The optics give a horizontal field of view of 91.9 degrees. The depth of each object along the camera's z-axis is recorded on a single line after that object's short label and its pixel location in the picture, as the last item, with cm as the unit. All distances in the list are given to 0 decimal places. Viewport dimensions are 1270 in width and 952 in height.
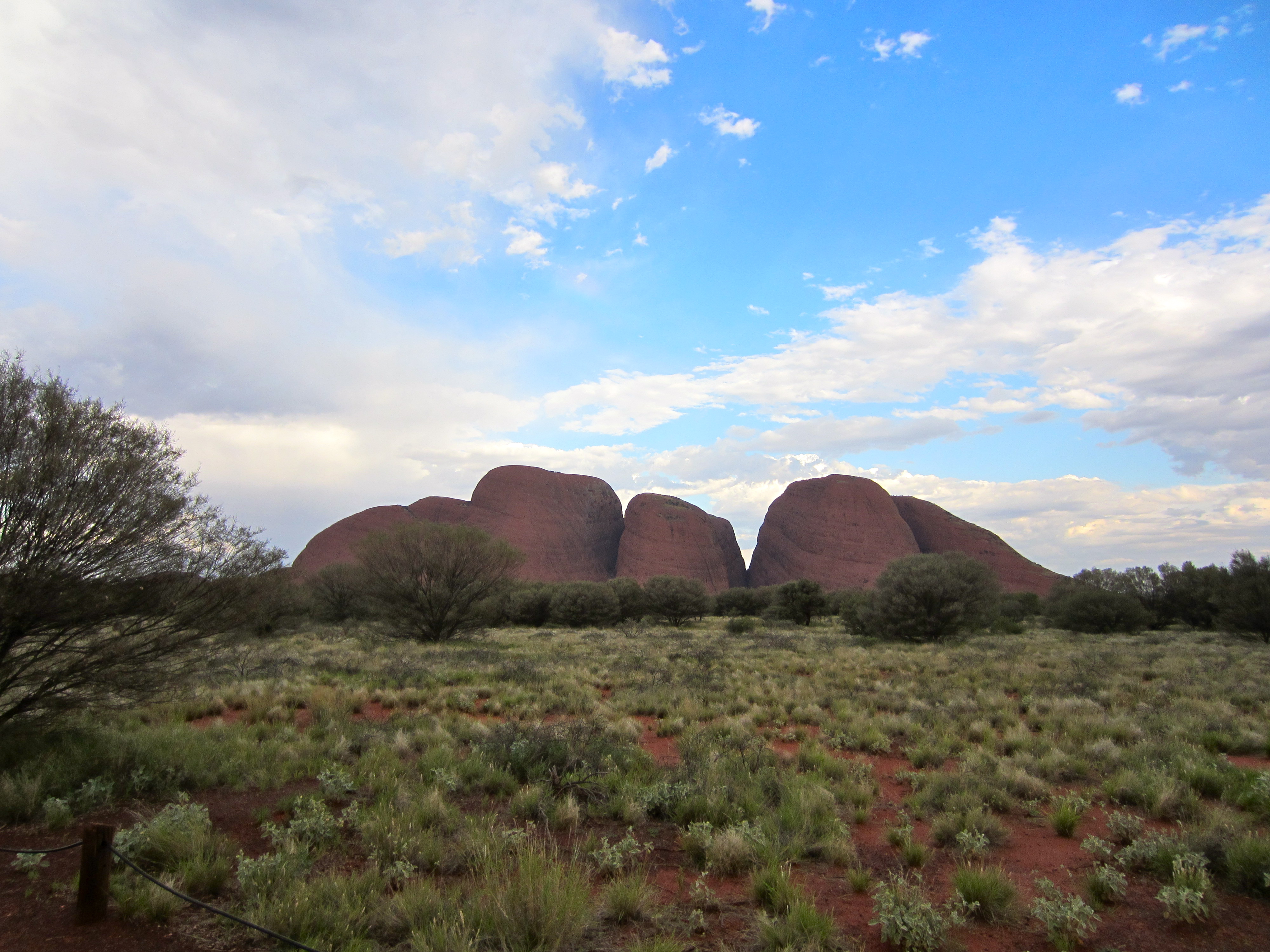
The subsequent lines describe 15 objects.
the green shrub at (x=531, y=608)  4053
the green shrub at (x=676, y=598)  4028
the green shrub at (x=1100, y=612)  3100
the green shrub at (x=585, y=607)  3941
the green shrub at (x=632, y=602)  4188
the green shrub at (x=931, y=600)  2456
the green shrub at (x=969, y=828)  534
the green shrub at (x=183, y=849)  407
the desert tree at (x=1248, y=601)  2405
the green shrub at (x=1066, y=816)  549
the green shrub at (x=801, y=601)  4006
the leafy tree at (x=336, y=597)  3478
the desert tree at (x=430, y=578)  2439
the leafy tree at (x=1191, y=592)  3159
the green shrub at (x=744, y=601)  5044
